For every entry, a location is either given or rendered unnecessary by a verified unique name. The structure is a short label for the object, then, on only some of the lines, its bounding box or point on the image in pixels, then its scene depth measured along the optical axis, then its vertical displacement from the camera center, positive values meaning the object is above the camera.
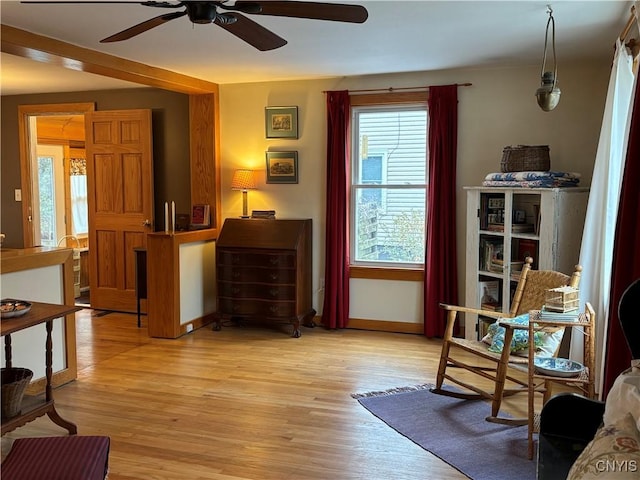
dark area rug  2.81 -1.31
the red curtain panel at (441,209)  4.94 -0.13
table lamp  5.44 +0.12
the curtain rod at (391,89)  4.92 +0.92
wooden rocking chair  3.37 -0.86
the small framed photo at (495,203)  4.45 -0.07
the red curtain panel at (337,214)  5.26 -0.19
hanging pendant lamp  3.38 +0.59
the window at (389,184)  5.18 +0.09
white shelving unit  4.02 -0.29
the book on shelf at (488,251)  4.50 -0.45
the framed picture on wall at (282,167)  5.50 +0.25
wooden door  5.97 -0.07
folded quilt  4.09 +0.11
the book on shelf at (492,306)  4.52 -0.88
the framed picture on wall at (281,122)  5.47 +0.67
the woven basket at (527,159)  4.27 +0.26
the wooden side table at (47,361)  2.68 -0.90
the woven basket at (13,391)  2.70 -0.93
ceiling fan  2.25 +0.72
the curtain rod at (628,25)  3.03 +0.95
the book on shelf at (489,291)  4.57 -0.76
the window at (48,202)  7.85 -0.15
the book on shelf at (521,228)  4.30 -0.25
